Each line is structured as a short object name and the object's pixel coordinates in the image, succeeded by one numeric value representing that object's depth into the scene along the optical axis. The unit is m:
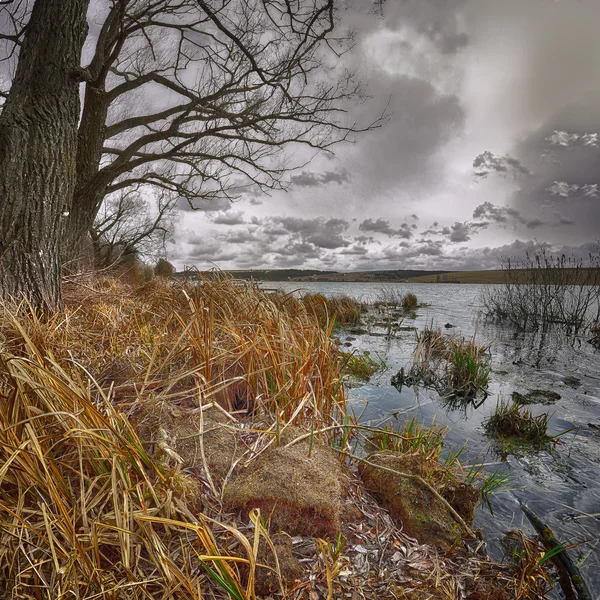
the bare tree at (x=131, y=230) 15.94
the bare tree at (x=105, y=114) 3.61
